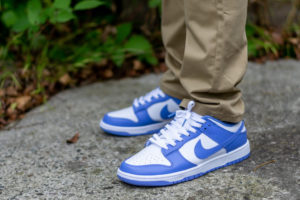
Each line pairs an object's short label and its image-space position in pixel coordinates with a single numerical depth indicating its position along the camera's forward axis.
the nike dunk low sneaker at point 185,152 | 1.12
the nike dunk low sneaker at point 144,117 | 1.52
